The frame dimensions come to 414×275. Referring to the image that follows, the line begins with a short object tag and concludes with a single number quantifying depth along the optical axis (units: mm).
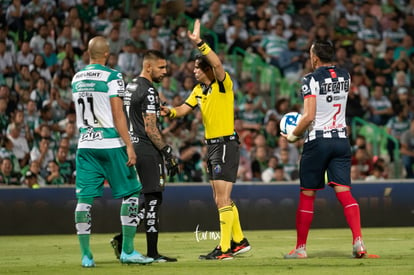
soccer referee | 20234
